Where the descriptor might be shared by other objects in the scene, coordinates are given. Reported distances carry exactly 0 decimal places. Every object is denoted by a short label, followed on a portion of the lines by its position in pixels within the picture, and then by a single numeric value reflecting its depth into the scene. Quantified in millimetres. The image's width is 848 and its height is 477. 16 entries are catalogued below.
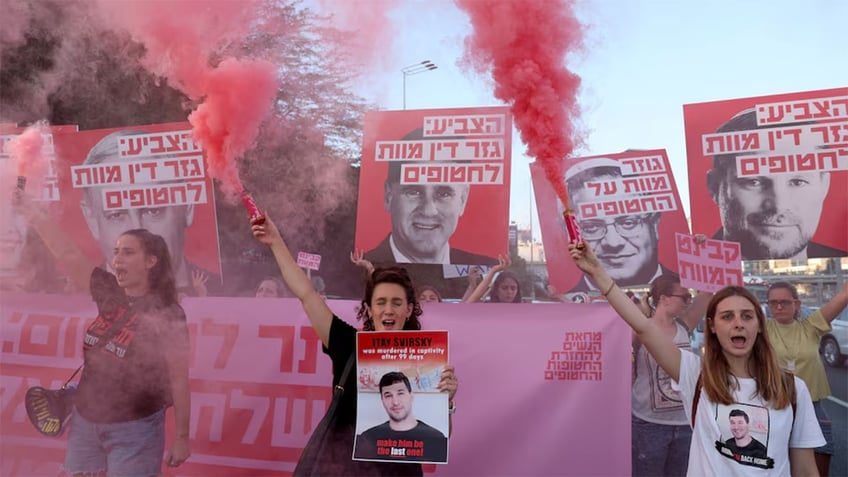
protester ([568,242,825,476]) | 2240
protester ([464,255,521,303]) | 3967
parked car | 8109
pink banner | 3529
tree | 3586
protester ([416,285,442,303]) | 4050
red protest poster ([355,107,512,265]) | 4012
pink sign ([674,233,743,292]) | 3695
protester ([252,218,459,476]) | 2498
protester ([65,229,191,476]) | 3152
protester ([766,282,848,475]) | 3611
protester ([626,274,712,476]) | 3584
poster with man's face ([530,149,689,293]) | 4023
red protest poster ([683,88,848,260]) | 3742
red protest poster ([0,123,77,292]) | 3904
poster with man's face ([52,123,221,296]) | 4039
